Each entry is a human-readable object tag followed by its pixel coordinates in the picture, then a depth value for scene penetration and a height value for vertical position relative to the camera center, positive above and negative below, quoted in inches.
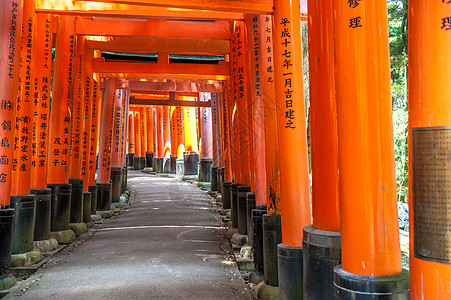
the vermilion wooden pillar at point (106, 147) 426.6 +18.6
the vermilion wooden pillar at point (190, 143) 744.1 +36.0
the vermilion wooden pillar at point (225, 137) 397.4 +25.1
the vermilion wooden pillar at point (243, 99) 254.1 +39.0
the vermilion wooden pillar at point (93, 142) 386.9 +21.6
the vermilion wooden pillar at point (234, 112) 298.0 +37.5
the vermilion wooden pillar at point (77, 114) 322.7 +39.6
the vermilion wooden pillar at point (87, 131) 350.3 +28.9
